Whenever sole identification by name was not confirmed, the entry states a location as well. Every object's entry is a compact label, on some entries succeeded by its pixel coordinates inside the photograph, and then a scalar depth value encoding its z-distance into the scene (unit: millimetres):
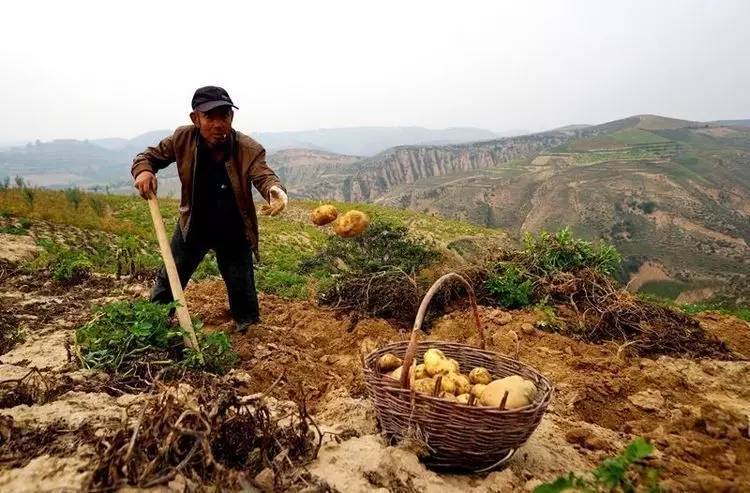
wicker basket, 2174
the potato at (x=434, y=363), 2666
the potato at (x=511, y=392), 2350
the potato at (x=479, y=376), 2740
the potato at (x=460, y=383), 2574
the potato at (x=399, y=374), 2342
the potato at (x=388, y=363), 2816
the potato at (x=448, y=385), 2535
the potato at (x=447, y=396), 2443
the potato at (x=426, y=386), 2503
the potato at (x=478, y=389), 2514
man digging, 3527
